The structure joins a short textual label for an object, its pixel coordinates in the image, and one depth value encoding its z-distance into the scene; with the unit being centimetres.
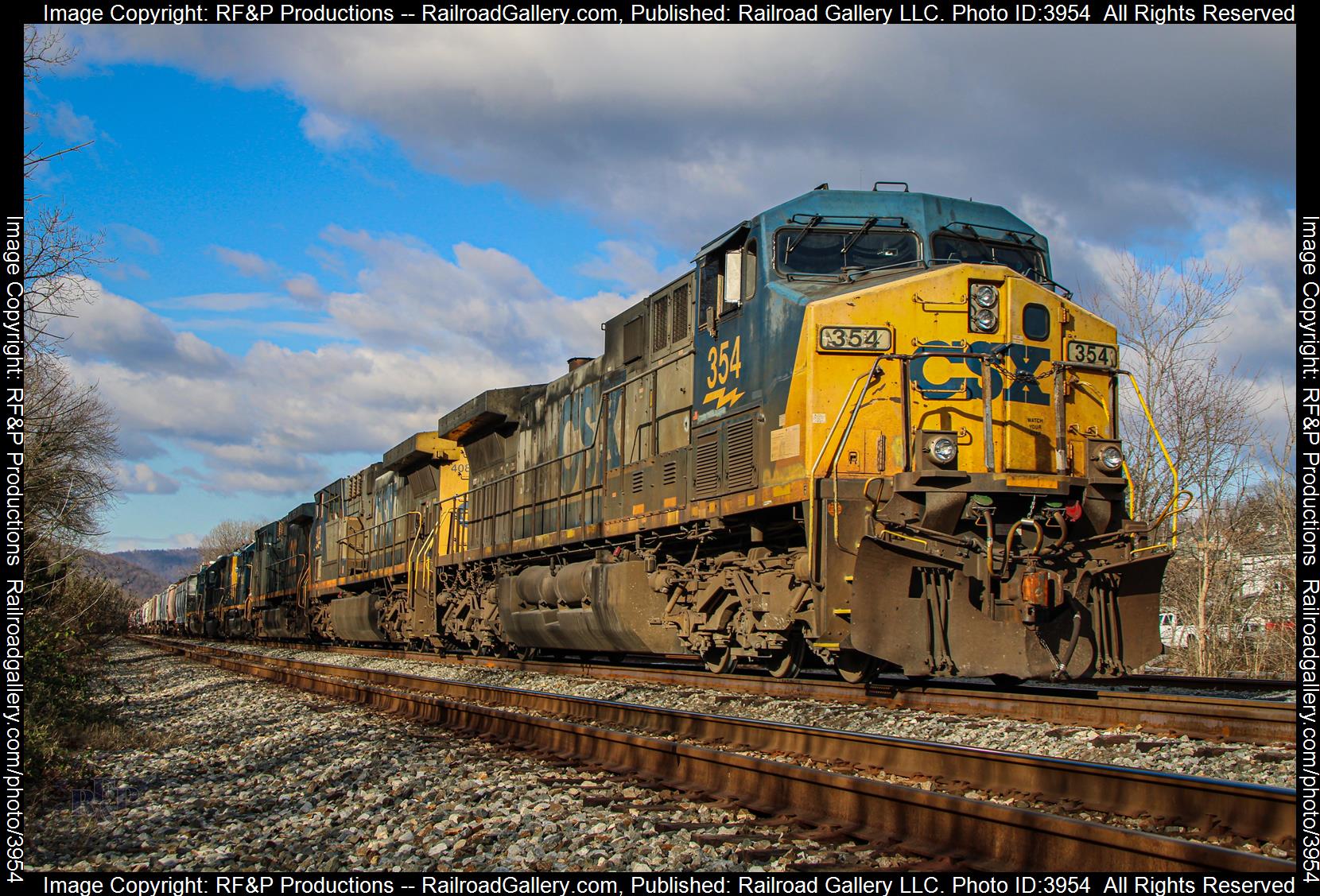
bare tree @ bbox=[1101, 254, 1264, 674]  1466
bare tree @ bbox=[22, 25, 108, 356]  929
